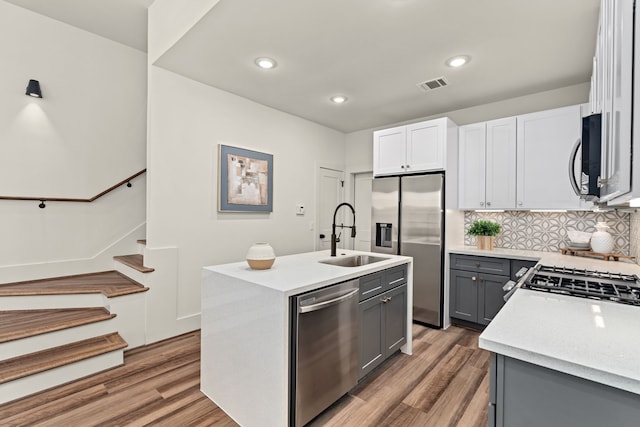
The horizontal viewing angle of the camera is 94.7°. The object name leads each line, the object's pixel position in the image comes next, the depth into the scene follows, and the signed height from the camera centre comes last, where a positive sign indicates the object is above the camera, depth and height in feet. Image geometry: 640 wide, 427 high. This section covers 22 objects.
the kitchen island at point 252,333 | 5.31 -2.41
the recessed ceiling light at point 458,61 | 8.75 +4.67
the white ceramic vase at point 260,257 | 6.65 -1.02
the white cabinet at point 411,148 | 11.39 +2.74
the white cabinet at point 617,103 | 2.52 +1.14
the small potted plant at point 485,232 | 11.40 -0.68
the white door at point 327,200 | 15.80 +0.75
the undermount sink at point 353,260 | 8.47 -1.41
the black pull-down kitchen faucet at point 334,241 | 8.44 -0.84
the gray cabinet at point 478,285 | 10.37 -2.63
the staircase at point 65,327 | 7.02 -3.17
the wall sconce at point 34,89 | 9.56 +3.96
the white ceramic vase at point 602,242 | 8.96 -0.80
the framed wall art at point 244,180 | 11.47 +1.33
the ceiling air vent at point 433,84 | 10.28 +4.68
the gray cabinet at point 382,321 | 7.28 -2.92
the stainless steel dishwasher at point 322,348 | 5.49 -2.77
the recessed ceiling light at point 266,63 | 9.25 +4.80
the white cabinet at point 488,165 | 10.89 +1.92
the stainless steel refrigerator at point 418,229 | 11.30 -0.61
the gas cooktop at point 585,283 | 4.83 -1.31
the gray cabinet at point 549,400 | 2.68 -1.83
